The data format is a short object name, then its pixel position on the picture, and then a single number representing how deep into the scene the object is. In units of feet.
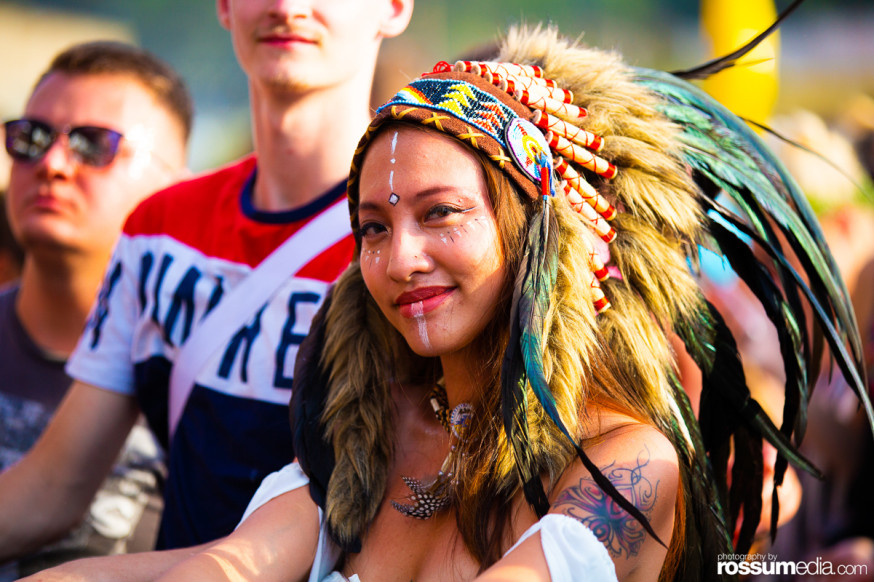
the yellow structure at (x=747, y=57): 13.43
